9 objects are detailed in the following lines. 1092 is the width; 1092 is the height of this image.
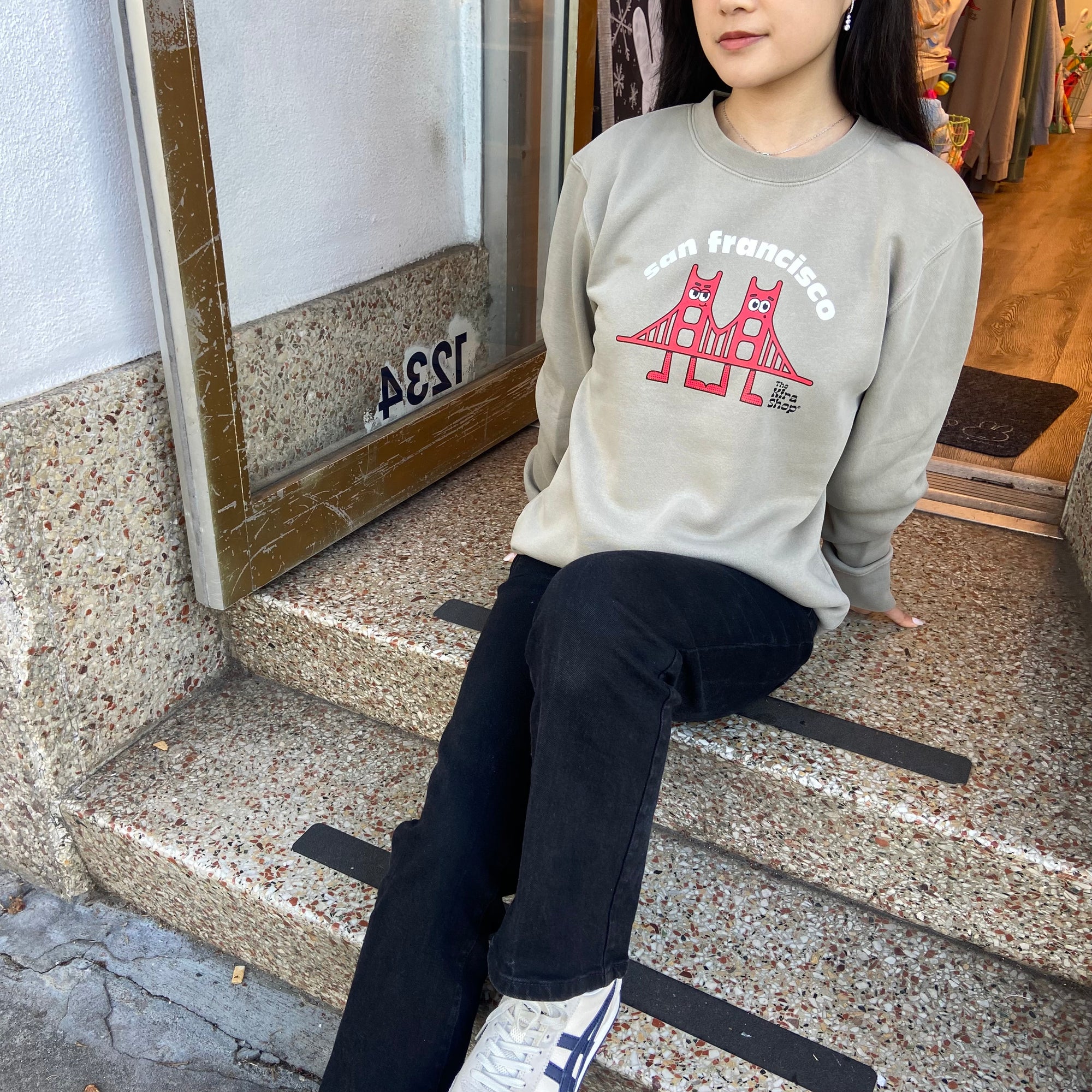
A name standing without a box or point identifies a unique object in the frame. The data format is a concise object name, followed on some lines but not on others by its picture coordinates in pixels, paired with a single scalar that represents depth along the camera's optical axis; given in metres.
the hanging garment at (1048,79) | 4.79
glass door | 1.35
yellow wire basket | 3.48
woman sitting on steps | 1.01
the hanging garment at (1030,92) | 4.63
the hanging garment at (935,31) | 3.63
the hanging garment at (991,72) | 4.43
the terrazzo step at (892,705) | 1.24
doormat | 2.41
